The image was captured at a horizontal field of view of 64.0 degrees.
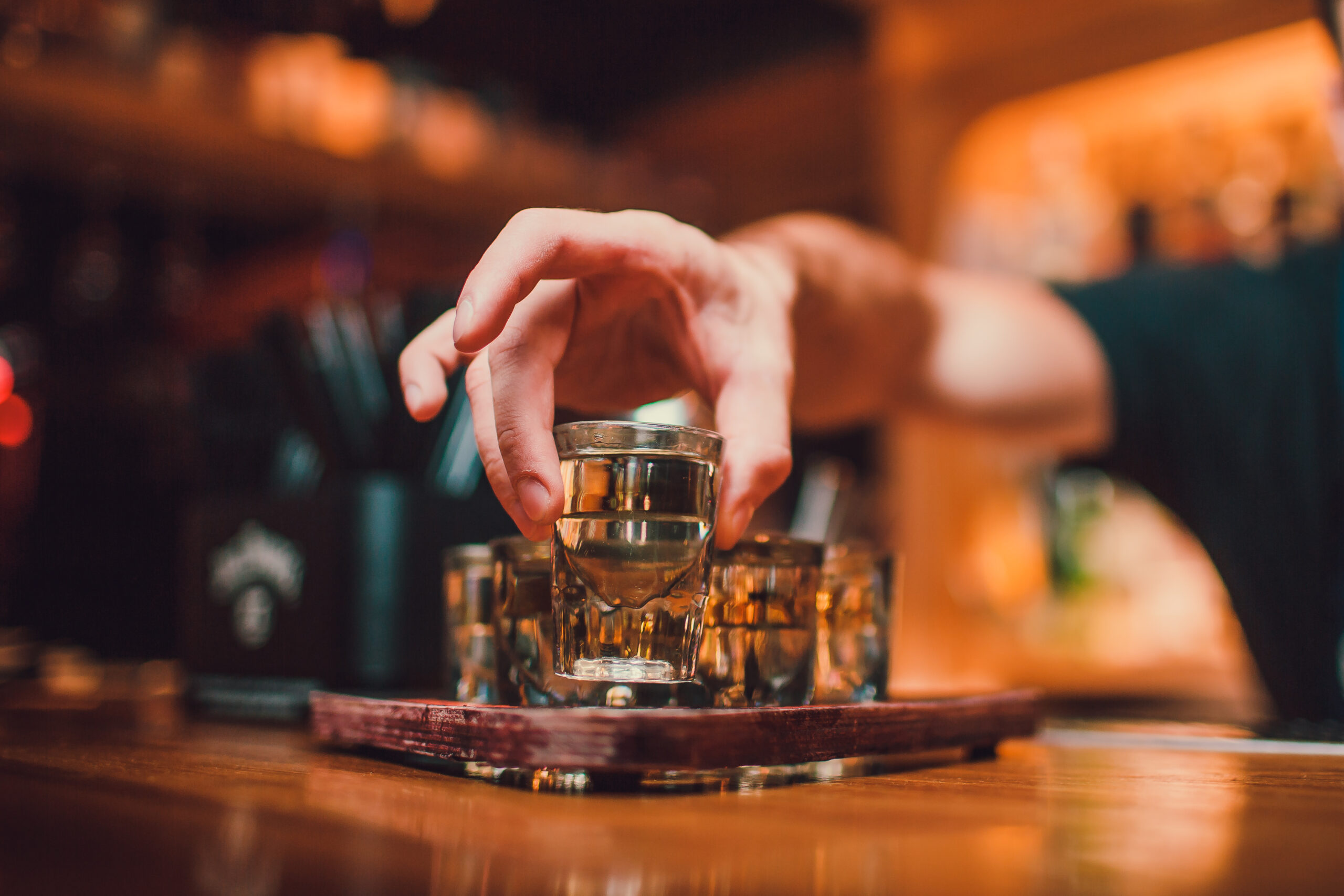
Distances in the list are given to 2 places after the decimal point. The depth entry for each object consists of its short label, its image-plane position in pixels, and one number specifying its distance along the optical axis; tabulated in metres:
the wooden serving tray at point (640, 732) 0.38
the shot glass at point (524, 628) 0.47
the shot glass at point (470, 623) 0.53
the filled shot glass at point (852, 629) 0.54
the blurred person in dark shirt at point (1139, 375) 0.87
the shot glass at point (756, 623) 0.47
